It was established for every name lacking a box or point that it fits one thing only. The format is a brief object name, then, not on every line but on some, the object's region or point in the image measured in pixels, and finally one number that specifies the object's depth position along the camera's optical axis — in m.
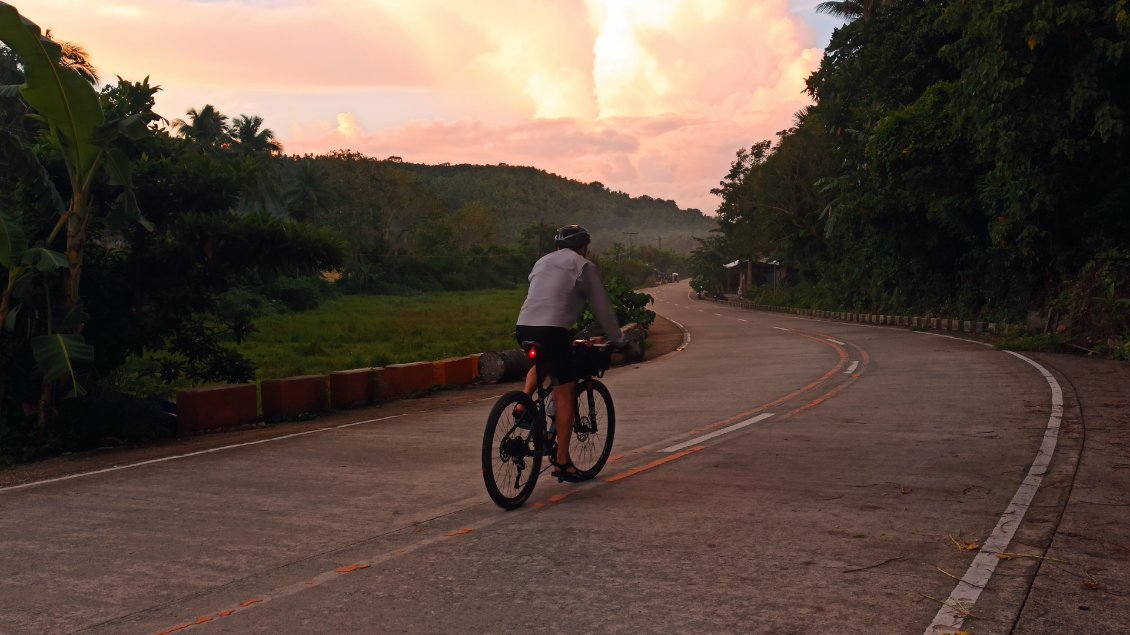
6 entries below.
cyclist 6.52
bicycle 6.19
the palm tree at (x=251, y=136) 72.31
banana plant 9.46
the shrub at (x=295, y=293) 59.41
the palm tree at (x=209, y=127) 68.31
